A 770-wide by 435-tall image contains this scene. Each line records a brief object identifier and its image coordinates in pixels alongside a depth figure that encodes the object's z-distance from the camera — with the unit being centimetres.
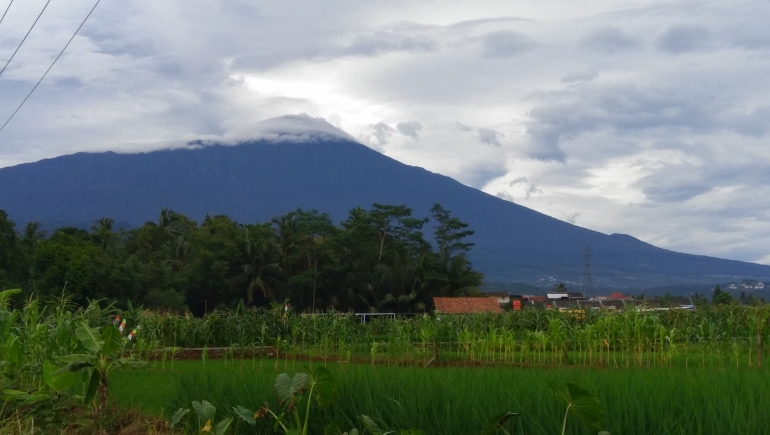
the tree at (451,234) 5791
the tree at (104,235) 5326
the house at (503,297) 6072
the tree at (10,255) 3488
